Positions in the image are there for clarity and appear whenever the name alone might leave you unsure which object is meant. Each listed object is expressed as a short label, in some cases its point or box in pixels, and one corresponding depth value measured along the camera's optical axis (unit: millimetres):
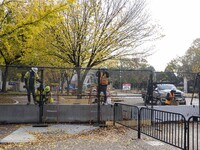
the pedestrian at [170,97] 10200
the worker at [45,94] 8532
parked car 9869
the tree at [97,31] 13460
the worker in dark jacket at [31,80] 8615
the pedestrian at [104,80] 8763
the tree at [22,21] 7362
